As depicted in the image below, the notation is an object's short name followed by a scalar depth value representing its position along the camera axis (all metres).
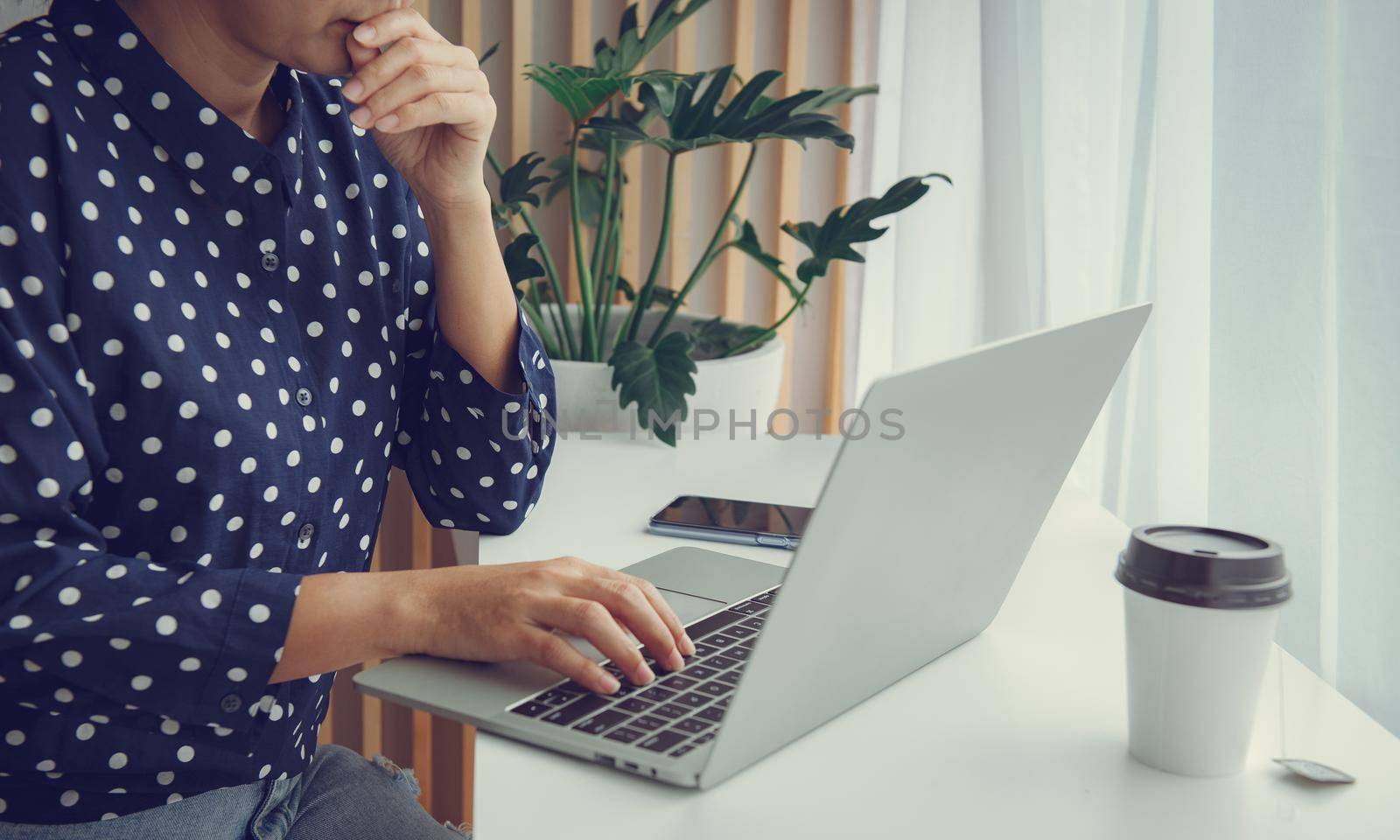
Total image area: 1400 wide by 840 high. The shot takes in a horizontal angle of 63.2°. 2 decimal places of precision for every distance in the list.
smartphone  0.94
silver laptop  0.51
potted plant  1.38
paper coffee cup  0.53
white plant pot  1.40
